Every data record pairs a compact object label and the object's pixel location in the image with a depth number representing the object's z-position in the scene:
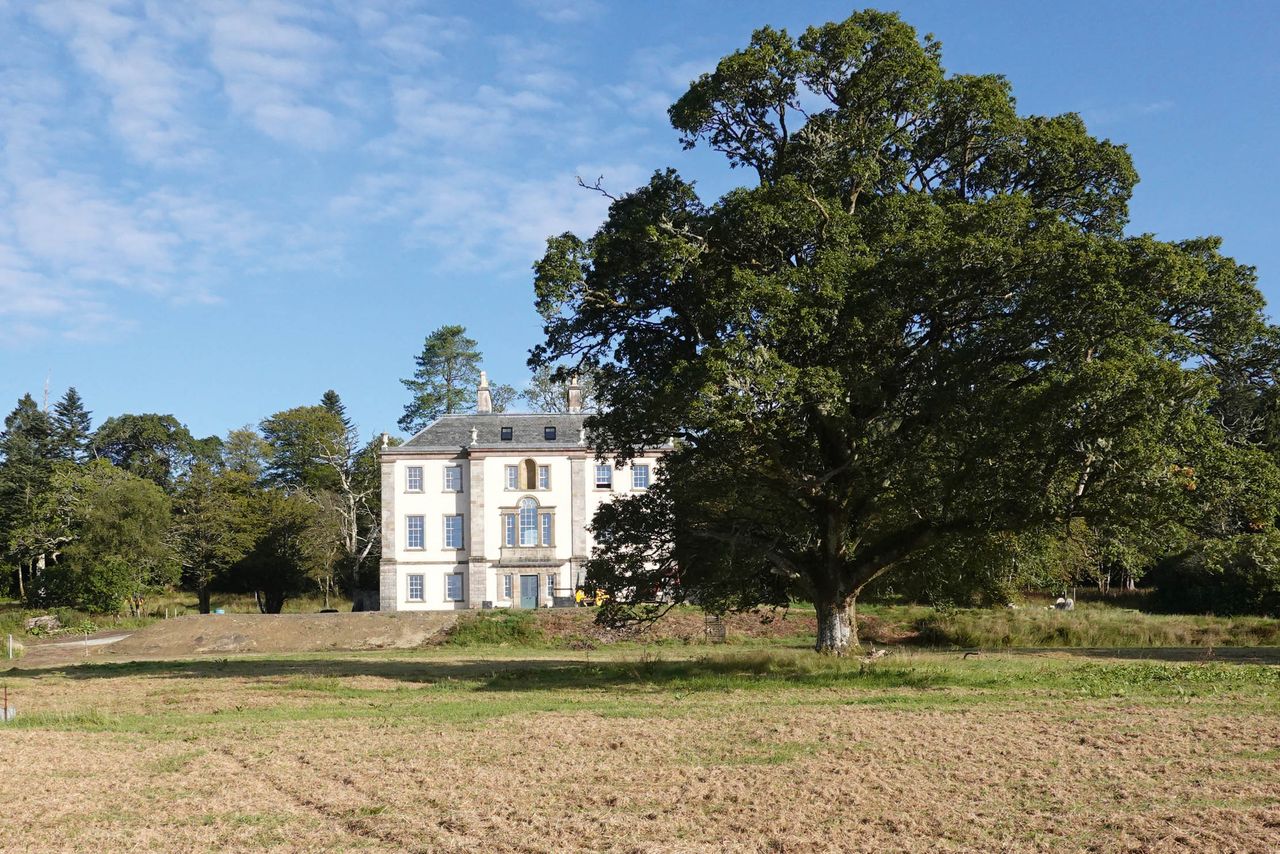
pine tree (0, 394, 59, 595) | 78.06
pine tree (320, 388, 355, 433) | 105.94
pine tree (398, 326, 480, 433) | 98.31
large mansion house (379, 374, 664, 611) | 64.00
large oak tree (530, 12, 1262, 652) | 21.56
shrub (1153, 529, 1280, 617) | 46.78
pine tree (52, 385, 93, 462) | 91.25
